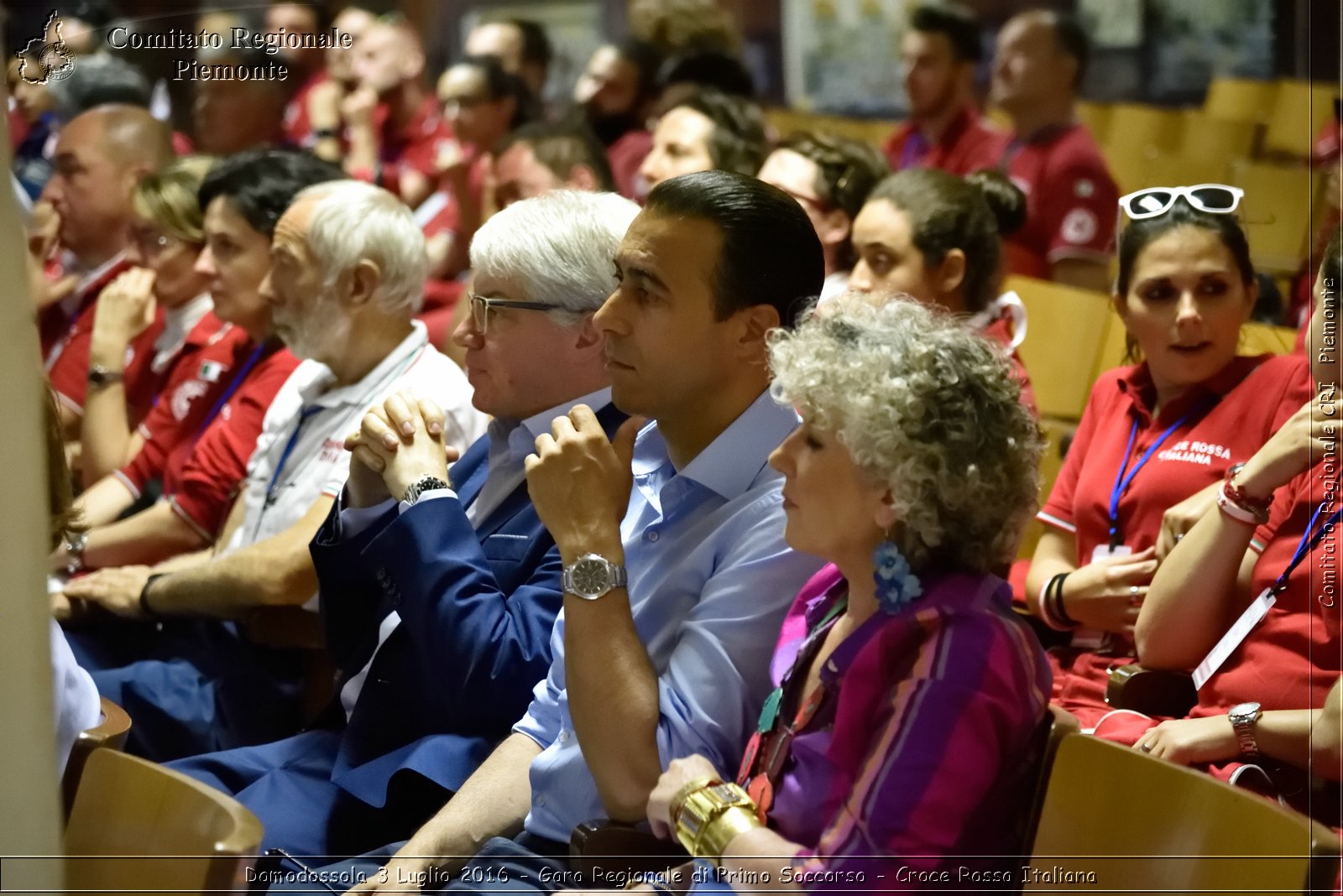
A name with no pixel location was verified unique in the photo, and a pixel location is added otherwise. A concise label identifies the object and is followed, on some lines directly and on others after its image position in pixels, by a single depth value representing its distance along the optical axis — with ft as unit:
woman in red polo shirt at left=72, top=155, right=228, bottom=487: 15.22
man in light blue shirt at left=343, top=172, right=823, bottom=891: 10.55
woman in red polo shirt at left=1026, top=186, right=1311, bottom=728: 11.72
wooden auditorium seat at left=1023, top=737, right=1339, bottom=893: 9.57
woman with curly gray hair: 9.82
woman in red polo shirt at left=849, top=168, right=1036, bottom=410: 13.49
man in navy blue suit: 11.21
